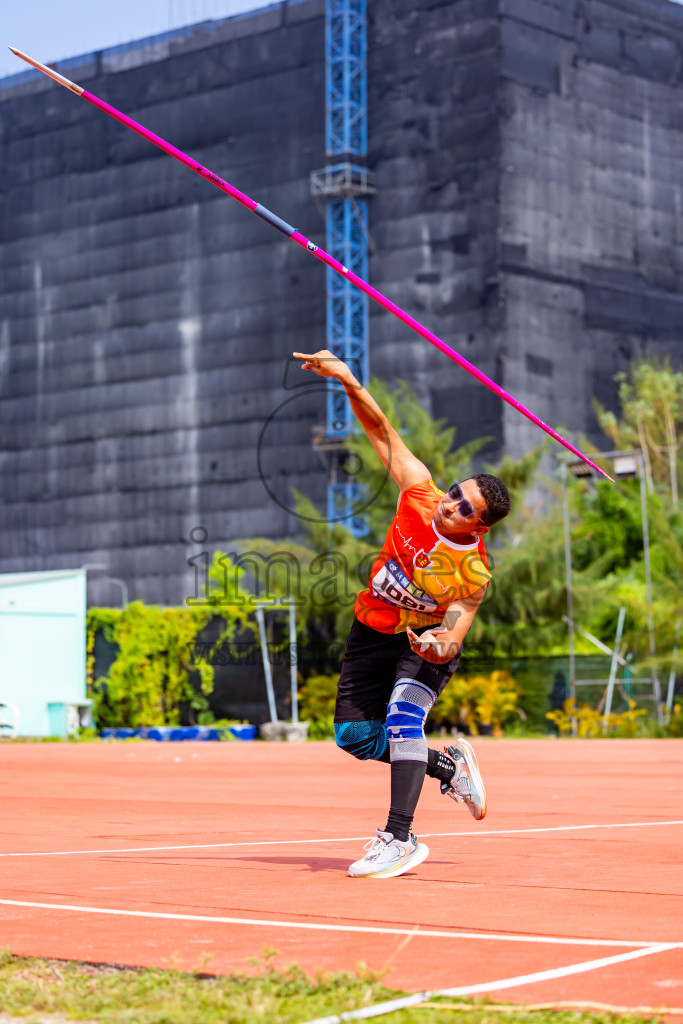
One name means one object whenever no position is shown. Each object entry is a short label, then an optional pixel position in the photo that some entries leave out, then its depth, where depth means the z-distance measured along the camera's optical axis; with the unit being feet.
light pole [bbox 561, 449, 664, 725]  87.10
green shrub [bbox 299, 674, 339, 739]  101.50
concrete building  172.24
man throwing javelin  20.47
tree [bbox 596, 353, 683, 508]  150.71
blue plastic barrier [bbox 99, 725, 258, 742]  98.68
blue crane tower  177.17
